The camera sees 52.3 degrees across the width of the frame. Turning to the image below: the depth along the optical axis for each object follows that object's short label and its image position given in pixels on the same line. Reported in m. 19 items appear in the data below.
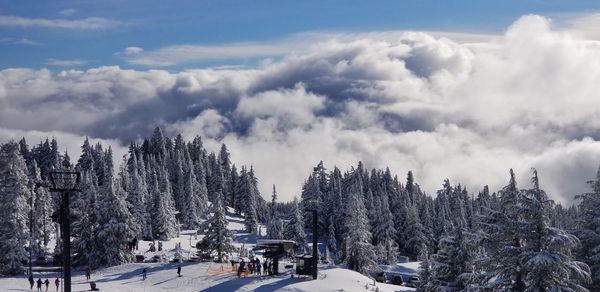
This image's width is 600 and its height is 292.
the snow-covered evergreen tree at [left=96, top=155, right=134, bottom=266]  72.94
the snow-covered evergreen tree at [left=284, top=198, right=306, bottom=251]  105.81
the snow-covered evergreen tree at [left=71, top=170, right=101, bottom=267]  73.38
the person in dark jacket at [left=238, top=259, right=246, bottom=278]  64.00
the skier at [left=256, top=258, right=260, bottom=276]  66.81
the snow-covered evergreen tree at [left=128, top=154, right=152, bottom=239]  99.81
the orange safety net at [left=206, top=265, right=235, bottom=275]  65.96
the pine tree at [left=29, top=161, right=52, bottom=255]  77.00
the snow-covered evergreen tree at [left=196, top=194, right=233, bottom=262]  75.00
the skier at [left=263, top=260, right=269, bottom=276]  66.31
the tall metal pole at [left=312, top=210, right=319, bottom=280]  62.19
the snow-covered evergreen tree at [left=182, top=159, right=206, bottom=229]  130.88
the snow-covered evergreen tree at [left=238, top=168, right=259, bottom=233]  132.00
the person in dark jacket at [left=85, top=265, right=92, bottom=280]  63.97
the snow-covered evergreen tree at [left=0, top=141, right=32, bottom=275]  66.81
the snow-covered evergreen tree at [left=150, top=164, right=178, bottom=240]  108.44
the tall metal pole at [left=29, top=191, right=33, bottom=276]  69.44
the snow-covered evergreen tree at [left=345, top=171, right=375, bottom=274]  84.50
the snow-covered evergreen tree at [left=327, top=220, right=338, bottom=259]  120.93
